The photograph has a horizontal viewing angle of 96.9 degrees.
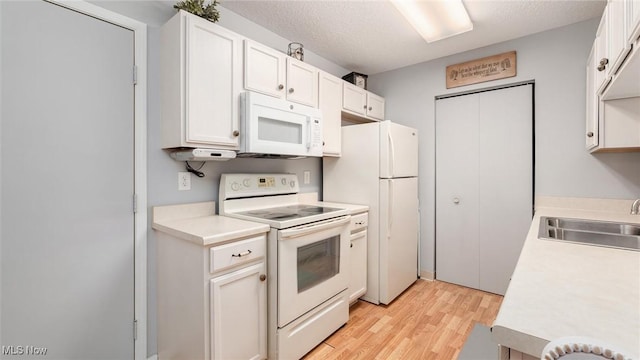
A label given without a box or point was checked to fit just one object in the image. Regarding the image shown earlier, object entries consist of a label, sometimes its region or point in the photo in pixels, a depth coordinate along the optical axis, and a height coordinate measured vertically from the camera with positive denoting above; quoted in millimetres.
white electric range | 1687 -543
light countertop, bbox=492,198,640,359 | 598 -317
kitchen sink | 1488 -319
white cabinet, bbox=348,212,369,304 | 2432 -696
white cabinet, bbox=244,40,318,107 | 1936 +770
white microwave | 1868 +365
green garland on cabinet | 1706 +1034
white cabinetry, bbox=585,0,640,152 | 1109 +498
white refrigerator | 2555 -113
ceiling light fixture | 1917 +1179
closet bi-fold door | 2639 -62
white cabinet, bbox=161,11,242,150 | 1639 +575
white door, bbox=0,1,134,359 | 1341 -27
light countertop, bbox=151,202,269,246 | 1445 -280
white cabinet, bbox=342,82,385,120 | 2795 +802
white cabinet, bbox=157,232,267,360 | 1427 -661
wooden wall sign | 2661 +1068
